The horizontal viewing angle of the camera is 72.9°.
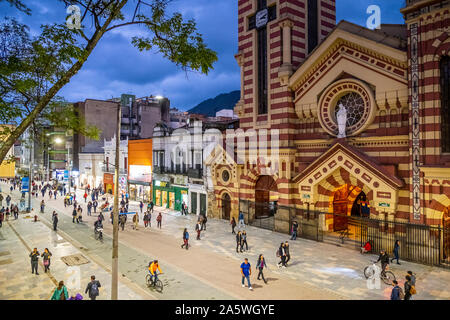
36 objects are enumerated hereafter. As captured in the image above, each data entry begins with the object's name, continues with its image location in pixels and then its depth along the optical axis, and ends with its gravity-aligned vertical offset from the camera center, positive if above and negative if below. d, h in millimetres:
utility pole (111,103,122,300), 11672 -3047
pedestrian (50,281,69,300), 11141 -4809
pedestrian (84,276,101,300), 12109 -5059
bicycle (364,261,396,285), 14848 -5614
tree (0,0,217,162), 10047 +3938
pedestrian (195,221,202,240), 22922 -5048
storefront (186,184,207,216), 32359 -4036
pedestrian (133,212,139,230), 26878 -5154
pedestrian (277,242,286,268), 16844 -5102
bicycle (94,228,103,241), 23234 -5500
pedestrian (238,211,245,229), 27172 -5226
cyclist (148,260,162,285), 14234 -5020
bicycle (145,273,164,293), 14147 -5750
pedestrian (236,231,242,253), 19984 -5057
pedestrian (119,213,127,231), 27025 -5131
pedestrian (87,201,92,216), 33222 -4874
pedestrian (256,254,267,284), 14867 -4990
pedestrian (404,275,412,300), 11867 -4973
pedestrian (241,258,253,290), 13999 -4985
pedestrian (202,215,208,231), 25988 -5111
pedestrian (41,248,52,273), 16109 -5105
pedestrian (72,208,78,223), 29423 -5103
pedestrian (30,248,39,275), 15948 -5051
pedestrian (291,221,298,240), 23016 -5140
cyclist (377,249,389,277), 14953 -5018
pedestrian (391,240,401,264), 17448 -5037
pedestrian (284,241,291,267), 17069 -4945
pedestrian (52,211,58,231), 25984 -5033
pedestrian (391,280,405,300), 11242 -4893
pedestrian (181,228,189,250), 20625 -5126
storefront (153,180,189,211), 35219 -3936
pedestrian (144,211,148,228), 27186 -5171
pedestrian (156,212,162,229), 26723 -4952
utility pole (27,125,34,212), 34012 -3123
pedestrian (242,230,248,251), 19920 -5063
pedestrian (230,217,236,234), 24781 -5021
